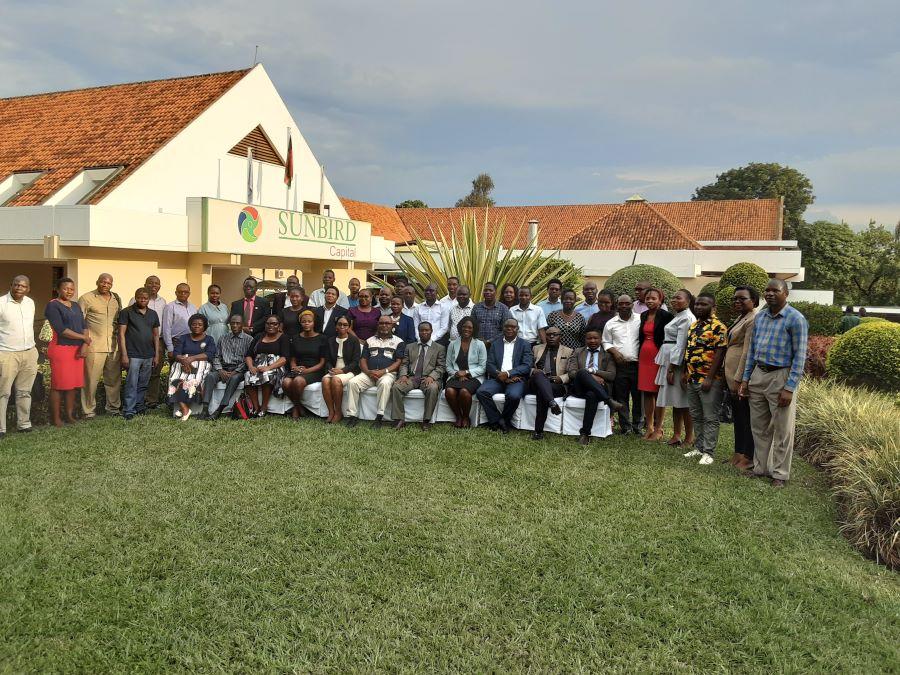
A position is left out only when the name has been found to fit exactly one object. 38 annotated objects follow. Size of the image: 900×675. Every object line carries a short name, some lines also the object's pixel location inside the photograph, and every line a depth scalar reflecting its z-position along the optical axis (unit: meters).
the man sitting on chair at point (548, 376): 7.37
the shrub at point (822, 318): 20.16
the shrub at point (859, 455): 4.77
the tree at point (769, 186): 51.03
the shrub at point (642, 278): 13.47
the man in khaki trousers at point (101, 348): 7.92
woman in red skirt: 7.45
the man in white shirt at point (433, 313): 8.94
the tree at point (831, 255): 42.94
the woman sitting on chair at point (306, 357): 8.01
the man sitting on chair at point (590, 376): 7.27
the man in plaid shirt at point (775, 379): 5.75
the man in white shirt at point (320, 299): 9.52
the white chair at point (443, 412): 7.91
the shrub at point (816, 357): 11.99
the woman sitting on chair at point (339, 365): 7.85
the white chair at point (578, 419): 7.39
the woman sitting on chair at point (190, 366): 7.96
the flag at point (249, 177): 16.75
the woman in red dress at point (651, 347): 7.32
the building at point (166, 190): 12.65
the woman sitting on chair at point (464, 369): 7.66
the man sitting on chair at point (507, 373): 7.52
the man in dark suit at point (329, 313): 8.33
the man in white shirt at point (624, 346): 7.50
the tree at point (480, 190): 60.78
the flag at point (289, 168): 17.98
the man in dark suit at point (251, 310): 8.59
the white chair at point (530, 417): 7.60
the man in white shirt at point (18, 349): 7.00
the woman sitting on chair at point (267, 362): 7.98
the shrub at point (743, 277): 15.58
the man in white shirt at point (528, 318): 8.38
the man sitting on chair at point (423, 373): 7.68
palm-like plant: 12.05
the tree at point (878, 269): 43.91
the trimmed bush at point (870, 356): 9.95
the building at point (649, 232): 25.25
